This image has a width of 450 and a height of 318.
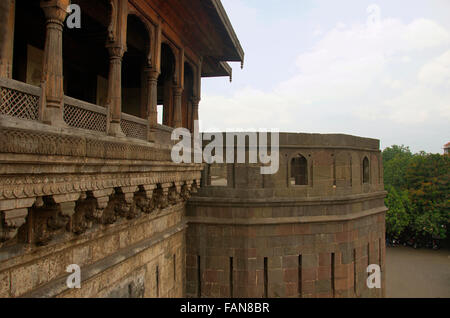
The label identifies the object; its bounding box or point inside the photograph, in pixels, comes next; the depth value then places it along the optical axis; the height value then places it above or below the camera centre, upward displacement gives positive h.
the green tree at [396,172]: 30.52 +0.10
